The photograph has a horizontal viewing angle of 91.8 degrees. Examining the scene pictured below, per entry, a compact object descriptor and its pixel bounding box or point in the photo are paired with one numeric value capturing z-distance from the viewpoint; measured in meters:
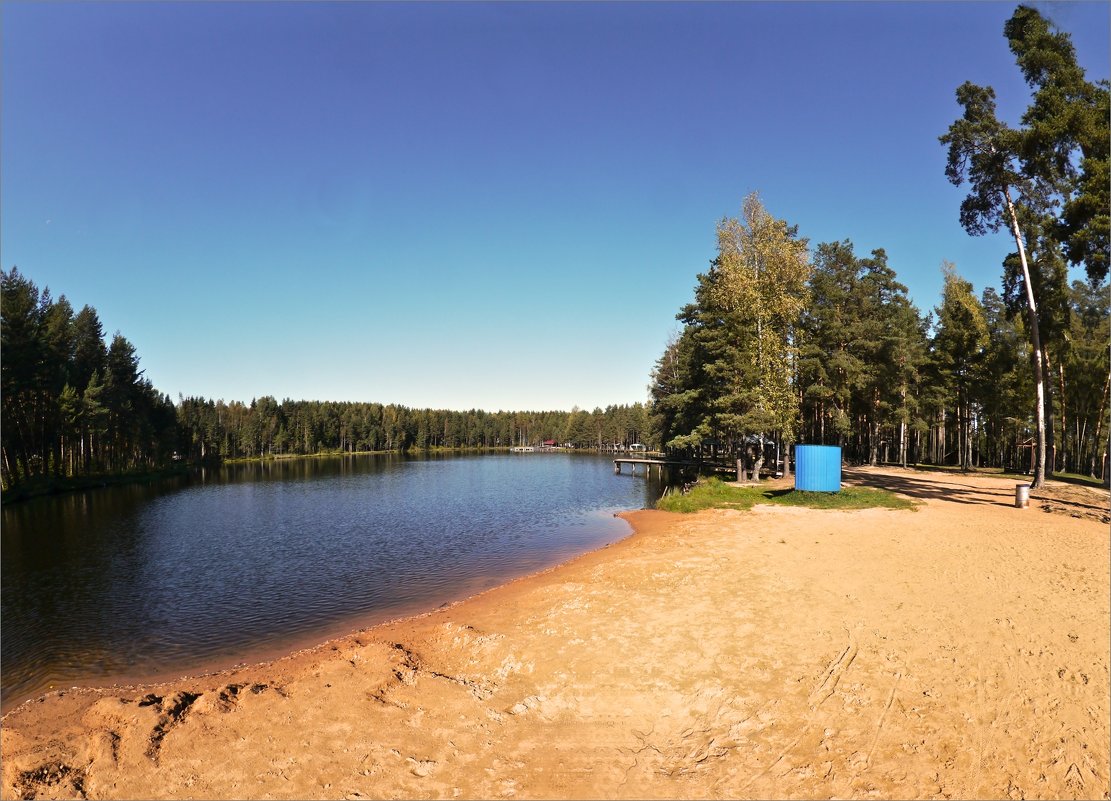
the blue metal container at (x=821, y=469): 26.55
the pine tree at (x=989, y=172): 24.41
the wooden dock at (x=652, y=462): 73.44
